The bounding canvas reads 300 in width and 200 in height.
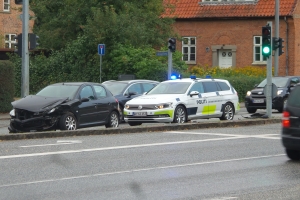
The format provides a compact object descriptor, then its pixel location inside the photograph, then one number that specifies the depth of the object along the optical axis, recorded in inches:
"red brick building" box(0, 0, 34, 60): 2549.2
